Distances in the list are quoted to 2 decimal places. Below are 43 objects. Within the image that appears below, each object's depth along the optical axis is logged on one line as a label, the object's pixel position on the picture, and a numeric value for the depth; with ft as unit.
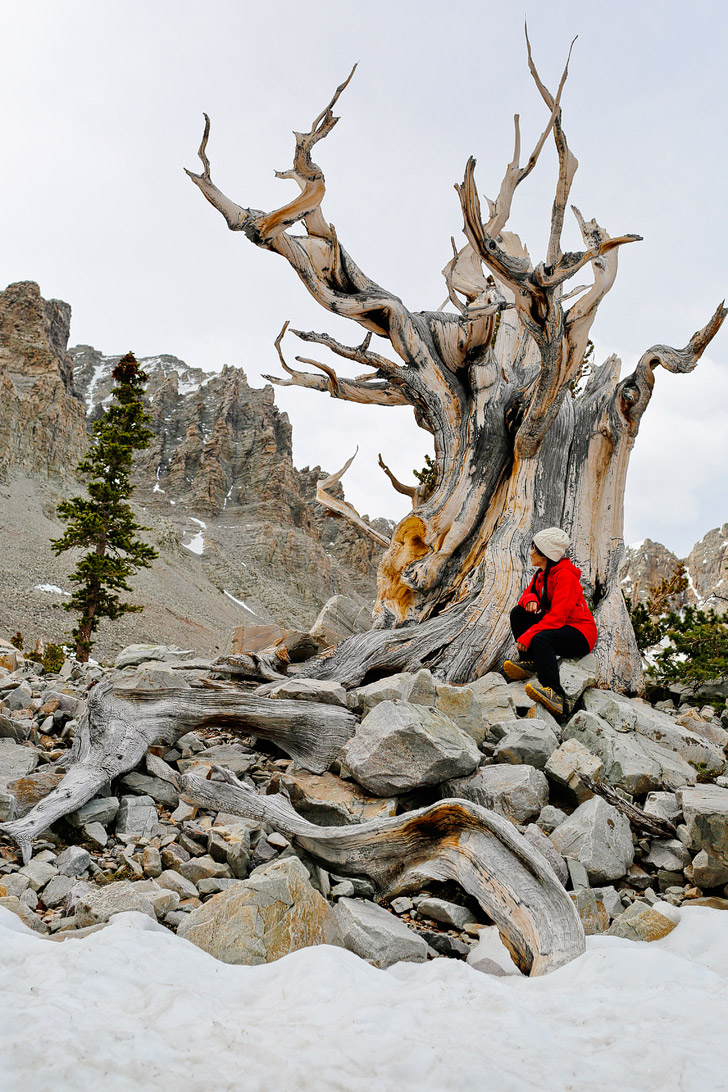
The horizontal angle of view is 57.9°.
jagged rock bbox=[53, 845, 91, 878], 9.48
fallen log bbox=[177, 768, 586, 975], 8.87
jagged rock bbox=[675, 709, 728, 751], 19.24
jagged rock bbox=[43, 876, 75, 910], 8.74
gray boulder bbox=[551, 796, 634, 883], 11.16
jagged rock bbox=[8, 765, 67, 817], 11.41
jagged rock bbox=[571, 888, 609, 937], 9.43
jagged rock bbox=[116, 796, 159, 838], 11.07
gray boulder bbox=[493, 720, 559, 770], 14.35
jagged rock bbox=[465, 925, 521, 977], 8.12
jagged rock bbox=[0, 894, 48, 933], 7.79
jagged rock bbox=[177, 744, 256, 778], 14.26
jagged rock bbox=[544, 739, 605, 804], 13.05
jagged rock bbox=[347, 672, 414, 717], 16.31
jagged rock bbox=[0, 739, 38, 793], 12.34
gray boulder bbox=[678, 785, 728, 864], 10.39
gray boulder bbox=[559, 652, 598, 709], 18.58
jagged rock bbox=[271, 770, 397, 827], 11.85
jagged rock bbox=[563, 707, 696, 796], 14.23
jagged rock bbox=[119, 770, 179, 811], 12.46
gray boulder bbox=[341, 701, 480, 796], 12.48
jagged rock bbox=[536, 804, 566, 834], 12.30
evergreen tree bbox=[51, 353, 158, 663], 74.79
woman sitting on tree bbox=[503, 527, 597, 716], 19.60
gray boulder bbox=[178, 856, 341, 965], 7.45
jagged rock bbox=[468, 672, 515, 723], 17.38
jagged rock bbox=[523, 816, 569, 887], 10.58
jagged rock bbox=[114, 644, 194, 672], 21.98
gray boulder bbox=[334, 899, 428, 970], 7.98
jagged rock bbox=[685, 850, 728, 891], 10.58
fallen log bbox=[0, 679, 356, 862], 13.24
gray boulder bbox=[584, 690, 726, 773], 17.02
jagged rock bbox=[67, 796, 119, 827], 11.10
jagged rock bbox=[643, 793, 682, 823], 12.85
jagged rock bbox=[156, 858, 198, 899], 8.98
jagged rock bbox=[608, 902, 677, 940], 8.77
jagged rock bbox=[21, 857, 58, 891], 9.04
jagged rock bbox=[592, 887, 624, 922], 9.85
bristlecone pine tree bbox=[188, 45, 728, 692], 21.61
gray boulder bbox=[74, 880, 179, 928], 7.90
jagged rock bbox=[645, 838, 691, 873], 11.67
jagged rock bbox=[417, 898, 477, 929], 9.54
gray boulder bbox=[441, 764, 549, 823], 12.61
